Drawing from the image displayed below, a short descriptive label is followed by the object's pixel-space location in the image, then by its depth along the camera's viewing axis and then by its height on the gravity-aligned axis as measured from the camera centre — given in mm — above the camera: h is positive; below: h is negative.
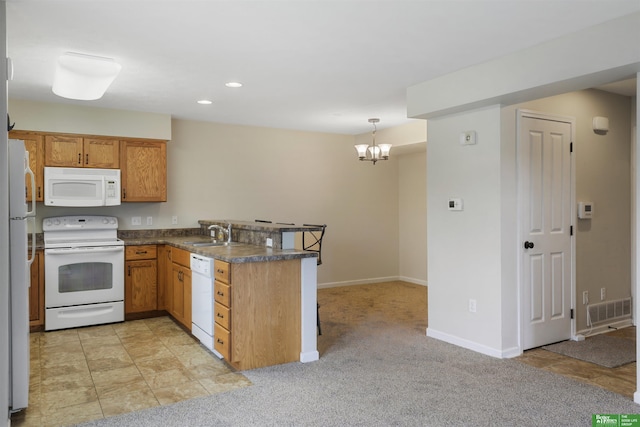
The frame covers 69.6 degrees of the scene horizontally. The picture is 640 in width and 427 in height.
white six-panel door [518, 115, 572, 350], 3953 -158
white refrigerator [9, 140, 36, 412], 2725 -430
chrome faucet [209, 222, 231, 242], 4871 -163
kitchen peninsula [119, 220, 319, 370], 3506 -699
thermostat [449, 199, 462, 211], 4105 +67
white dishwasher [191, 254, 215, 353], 3830 -742
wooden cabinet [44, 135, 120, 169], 4883 +688
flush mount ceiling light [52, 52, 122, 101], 3500 +1113
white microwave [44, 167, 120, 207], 4820 +306
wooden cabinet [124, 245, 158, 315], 5062 -719
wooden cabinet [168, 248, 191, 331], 4434 -741
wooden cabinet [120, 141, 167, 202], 5262 +512
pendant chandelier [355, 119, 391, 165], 5633 +761
